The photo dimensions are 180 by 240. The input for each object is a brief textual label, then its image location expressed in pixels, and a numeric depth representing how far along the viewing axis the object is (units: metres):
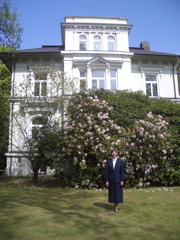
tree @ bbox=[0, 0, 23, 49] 11.02
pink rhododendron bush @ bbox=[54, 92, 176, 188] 10.10
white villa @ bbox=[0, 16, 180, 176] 18.03
